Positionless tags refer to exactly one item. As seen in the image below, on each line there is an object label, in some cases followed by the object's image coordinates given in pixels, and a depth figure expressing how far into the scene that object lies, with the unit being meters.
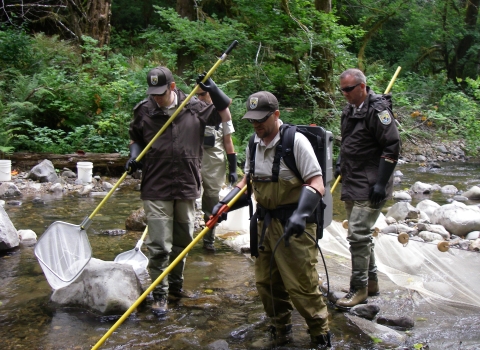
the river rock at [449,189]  11.68
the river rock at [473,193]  11.00
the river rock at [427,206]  8.64
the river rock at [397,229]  6.99
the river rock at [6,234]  6.17
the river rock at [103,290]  4.59
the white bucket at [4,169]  10.12
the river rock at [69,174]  11.18
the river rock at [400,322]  4.35
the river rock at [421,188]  11.72
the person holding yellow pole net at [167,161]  4.68
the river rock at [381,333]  4.09
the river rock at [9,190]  9.41
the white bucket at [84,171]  10.75
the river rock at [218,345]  4.00
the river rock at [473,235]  6.82
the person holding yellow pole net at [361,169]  4.62
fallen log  11.43
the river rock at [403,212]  8.09
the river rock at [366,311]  4.58
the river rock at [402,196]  10.83
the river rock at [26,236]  6.70
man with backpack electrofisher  3.53
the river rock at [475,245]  6.06
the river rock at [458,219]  7.12
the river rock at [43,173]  10.67
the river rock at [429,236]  6.57
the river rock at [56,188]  10.16
